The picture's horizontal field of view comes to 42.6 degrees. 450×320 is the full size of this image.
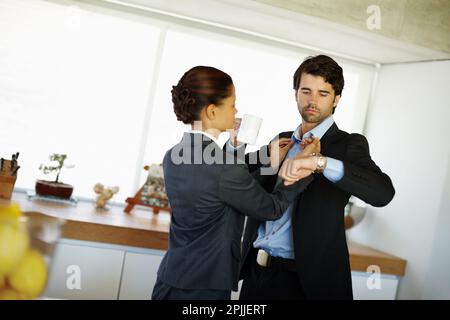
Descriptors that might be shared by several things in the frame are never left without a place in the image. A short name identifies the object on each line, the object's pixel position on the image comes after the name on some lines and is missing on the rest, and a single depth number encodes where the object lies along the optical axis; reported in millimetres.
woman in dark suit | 1636
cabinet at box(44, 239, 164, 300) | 2771
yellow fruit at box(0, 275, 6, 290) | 828
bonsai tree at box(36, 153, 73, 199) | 3127
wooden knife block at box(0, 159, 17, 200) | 2936
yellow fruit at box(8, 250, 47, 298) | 844
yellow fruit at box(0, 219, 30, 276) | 814
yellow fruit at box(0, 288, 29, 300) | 846
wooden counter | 2764
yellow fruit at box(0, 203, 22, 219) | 820
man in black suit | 1939
